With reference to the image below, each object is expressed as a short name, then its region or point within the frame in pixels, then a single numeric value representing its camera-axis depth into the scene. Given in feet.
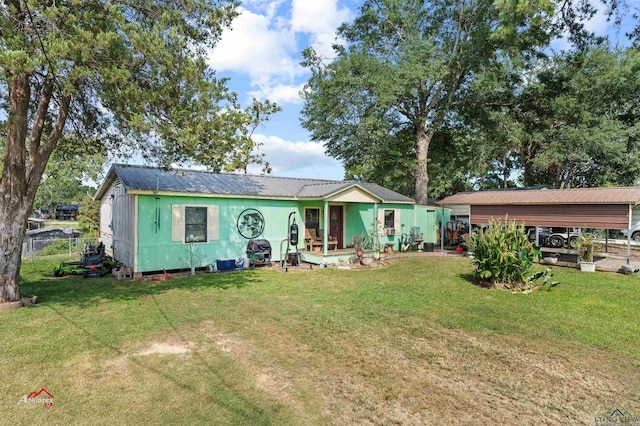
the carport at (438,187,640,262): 33.84
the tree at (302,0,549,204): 52.11
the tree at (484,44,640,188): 54.29
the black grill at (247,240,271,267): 36.86
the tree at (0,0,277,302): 16.84
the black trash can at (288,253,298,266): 39.78
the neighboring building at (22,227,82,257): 54.60
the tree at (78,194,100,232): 95.87
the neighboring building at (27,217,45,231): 90.08
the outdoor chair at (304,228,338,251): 42.87
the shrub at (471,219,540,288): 26.68
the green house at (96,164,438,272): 32.63
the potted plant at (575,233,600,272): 35.07
